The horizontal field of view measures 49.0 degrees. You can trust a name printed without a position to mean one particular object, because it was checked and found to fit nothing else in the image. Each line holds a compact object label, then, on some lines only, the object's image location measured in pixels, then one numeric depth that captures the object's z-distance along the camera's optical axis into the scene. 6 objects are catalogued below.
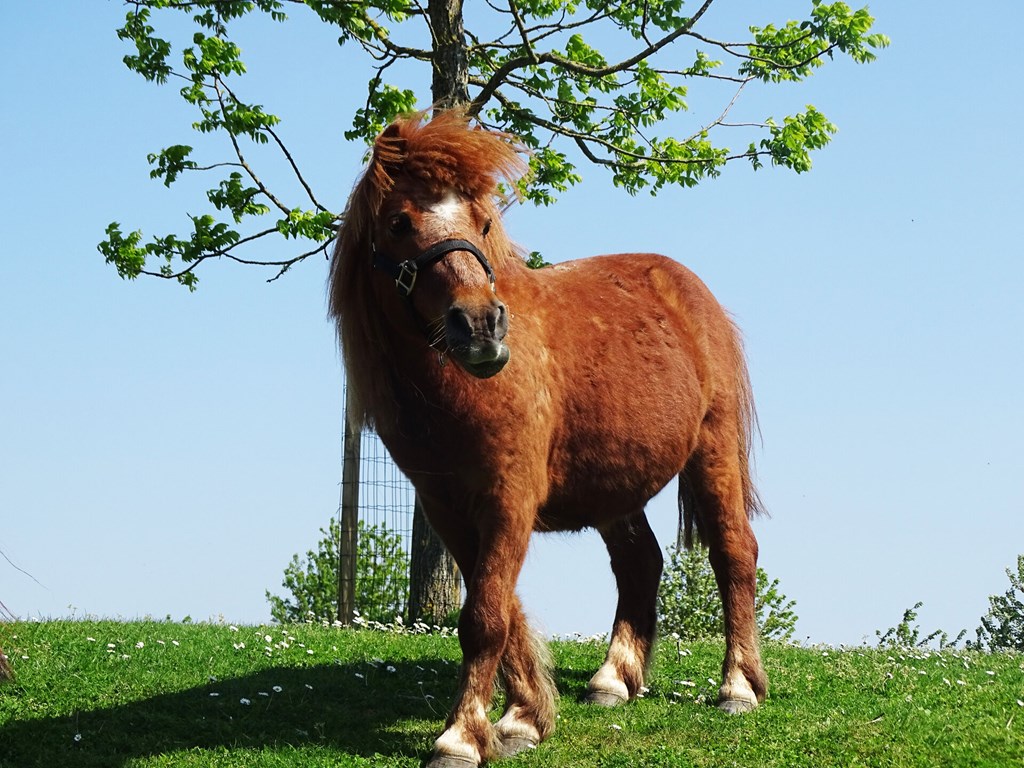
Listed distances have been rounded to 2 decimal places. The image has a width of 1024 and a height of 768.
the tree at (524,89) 12.84
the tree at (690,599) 13.37
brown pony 5.95
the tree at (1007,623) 14.11
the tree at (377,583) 13.70
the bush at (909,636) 13.00
